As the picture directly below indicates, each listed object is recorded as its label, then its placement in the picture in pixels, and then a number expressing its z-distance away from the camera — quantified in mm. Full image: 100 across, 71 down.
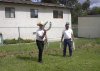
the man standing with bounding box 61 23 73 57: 6497
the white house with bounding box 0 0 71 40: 11862
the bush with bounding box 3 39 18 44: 10993
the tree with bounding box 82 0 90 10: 30850
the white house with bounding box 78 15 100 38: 14604
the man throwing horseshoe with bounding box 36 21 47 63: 5711
